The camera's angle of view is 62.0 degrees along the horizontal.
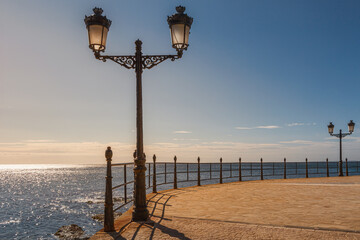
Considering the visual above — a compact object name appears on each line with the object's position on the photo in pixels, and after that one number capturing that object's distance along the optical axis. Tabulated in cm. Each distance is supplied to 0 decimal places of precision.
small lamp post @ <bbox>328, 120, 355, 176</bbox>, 2236
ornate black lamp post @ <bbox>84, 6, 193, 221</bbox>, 618
